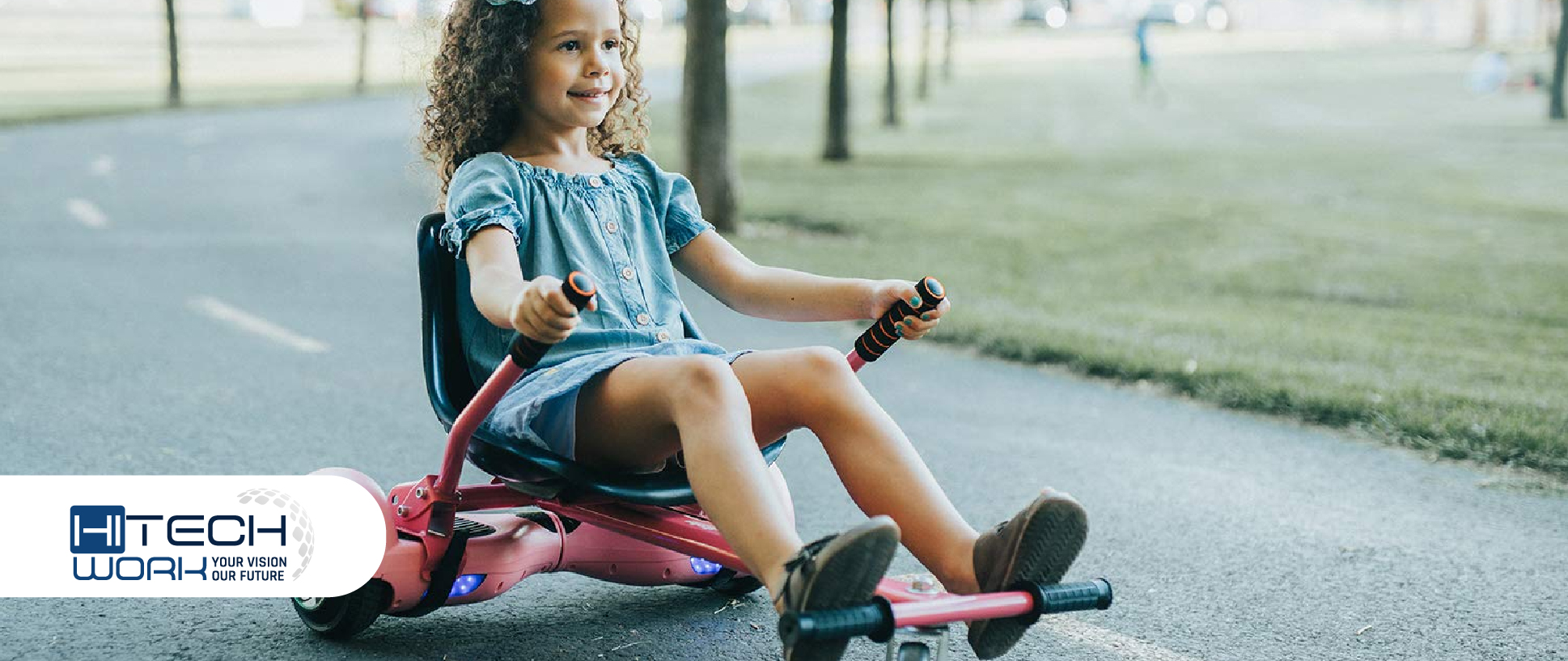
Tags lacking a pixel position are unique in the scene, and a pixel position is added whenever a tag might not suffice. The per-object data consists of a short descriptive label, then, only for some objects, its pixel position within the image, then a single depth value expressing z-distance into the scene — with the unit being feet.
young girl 8.70
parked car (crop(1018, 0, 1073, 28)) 205.57
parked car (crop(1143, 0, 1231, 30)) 217.15
